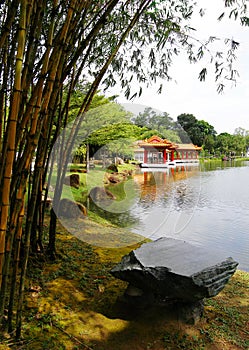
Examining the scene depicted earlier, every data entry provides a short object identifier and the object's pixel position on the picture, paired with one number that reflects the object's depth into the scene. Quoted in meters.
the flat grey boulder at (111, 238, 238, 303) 1.60
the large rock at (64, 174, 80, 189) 6.79
